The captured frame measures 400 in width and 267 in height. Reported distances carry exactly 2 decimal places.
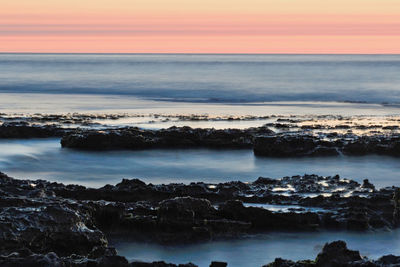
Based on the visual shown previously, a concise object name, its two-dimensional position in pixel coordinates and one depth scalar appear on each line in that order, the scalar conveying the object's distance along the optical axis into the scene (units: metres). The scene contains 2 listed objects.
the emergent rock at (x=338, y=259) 12.97
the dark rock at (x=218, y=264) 13.76
